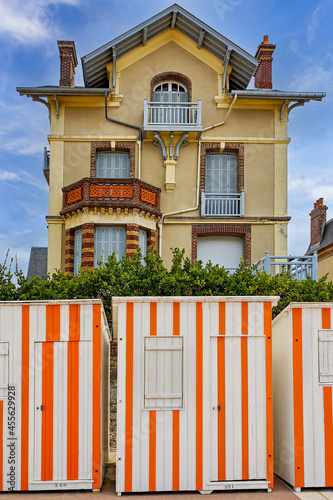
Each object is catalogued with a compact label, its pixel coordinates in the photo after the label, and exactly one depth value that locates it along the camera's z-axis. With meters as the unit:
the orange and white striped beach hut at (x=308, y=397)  7.69
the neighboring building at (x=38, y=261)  27.02
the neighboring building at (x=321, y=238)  25.77
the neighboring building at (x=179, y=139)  19.25
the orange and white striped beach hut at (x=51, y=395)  7.55
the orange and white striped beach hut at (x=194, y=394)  7.56
